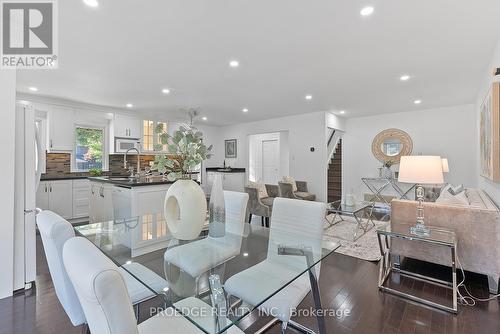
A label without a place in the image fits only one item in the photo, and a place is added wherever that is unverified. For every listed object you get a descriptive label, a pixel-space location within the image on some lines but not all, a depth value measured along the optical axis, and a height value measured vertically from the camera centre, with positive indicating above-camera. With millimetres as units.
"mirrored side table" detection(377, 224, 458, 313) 2012 -1108
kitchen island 1863 -532
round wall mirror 5965 +568
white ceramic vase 1635 -300
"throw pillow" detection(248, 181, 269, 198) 4461 -400
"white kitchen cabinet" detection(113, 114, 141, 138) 5438 +979
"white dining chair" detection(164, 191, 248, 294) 1468 -596
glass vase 1777 -348
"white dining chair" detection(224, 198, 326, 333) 1317 -648
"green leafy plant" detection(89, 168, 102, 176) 4977 -99
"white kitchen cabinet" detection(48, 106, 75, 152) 4566 +774
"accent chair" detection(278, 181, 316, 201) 5328 -621
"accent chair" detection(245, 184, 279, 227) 4312 -714
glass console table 5980 -559
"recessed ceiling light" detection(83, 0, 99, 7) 1842 +1308
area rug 3073 -1125
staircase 7121 -313
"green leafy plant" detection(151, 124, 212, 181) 1644 +88
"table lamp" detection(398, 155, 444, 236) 2268 -64
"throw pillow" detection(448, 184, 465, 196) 3154 -334
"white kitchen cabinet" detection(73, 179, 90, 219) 4648 -618
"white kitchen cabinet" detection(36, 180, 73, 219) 4273 -551
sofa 2184 -663
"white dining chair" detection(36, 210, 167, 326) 1082 -433
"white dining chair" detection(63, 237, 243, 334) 578 -311
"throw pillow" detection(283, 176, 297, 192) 5555 -336
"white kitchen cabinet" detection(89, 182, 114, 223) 3604 -570
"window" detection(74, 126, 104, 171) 5031 +422
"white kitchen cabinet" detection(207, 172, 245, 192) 7477 -449
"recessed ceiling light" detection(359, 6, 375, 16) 1915 +1300
